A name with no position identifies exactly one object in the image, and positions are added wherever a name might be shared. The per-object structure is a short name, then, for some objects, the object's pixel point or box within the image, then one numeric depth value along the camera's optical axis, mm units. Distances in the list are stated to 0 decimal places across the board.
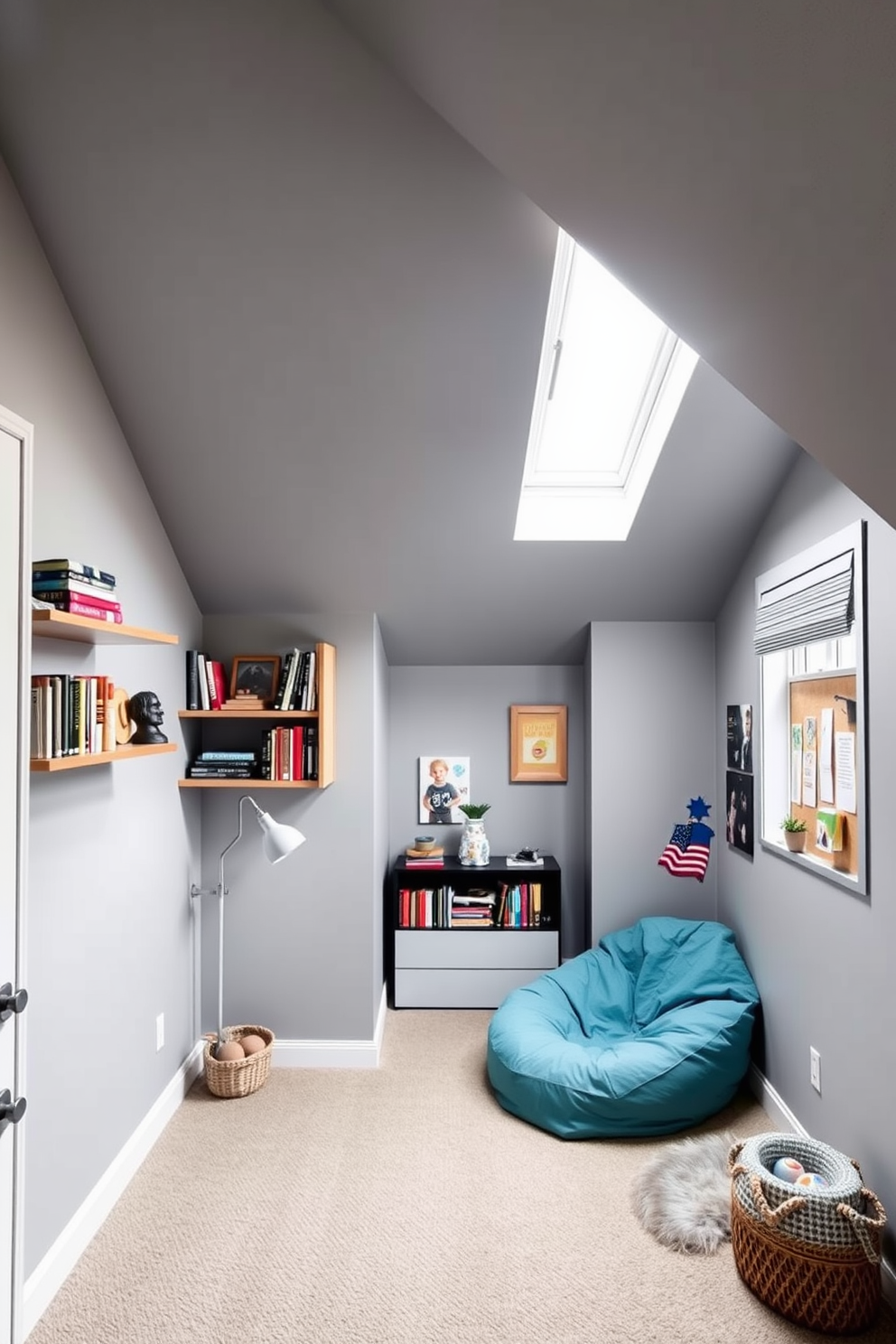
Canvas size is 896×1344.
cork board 2391
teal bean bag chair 2801
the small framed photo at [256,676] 3463
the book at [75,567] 1961
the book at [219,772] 3301
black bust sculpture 2547
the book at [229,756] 3303
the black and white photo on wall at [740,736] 3307
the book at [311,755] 3322
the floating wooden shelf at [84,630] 1836
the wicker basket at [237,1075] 3098
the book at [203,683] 3318
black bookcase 3957
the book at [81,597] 1939
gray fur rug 2264
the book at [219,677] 3383
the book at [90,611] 1938
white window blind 2340
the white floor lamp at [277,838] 2990
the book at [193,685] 3311
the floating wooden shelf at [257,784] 3246
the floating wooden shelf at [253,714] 3250
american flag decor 3516
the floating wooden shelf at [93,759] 1877
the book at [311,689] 3346
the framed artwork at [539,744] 4316
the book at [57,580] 1949
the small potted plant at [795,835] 2721
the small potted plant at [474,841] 4062
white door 1401
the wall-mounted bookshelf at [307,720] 3256
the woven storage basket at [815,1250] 1927
